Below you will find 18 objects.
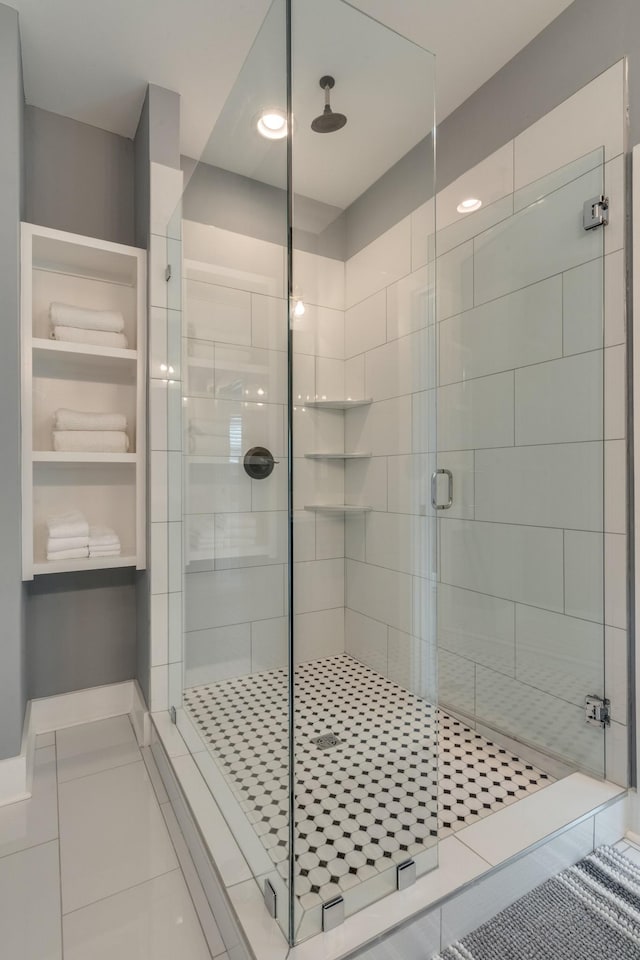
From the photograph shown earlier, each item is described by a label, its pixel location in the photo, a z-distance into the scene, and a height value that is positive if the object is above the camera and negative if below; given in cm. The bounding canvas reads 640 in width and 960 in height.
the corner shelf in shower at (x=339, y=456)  115 +6
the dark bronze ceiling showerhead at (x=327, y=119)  107 +85
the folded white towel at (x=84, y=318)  176 +60
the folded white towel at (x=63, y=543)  172 -23
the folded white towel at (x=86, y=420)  177 +22
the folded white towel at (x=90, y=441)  176 +14
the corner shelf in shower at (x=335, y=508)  113 -7
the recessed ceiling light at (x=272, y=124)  94 +72
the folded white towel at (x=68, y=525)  174 -17
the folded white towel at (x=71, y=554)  172 -27
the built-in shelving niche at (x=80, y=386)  165 +37
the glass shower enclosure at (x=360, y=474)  100 +1
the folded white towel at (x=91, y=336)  176 +53
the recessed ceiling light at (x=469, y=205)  179 +103
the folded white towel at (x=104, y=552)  179 -27
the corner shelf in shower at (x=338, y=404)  114 +18
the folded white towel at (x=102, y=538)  180 -22
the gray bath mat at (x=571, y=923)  100 -97
